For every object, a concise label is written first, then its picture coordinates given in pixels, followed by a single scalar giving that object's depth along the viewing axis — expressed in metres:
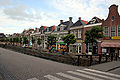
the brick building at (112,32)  19.83
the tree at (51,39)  28.42
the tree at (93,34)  17.05
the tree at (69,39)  22.81
